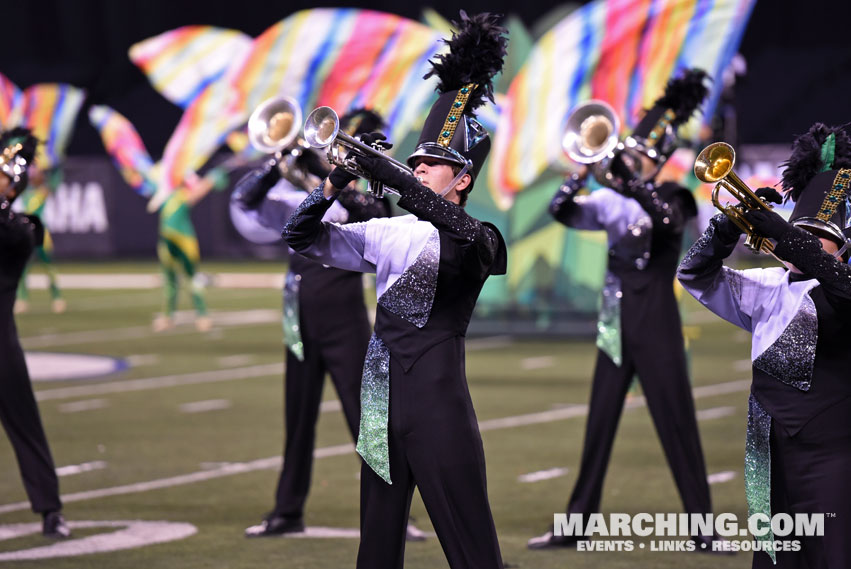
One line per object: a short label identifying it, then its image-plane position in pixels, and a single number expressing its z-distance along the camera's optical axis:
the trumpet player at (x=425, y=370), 8.65
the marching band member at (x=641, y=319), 13.12
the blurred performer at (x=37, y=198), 31.34
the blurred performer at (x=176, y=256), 34.47
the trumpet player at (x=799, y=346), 8.39
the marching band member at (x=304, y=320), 13.49
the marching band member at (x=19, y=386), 13.27
